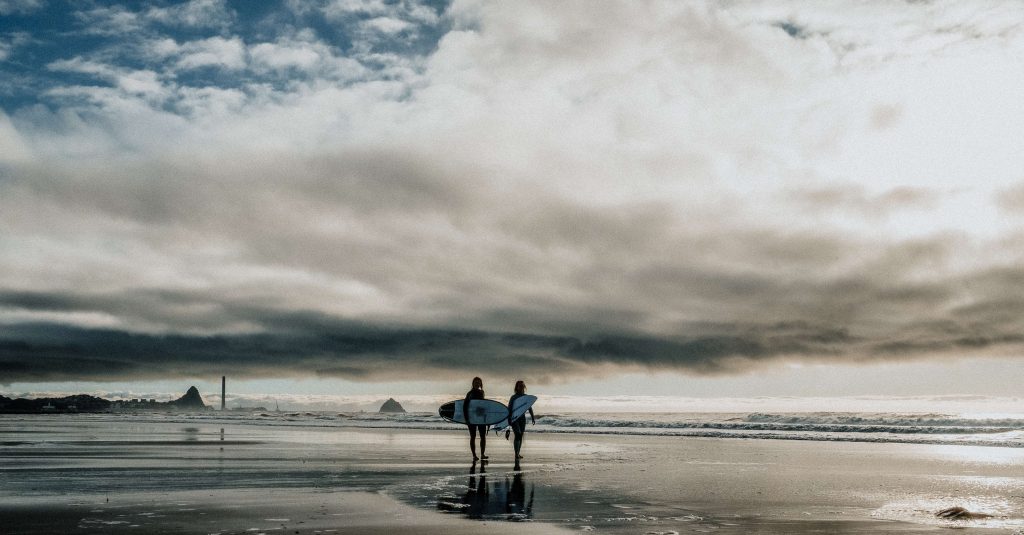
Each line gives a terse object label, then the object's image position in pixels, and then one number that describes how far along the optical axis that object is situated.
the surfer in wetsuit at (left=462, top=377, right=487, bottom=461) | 24.28
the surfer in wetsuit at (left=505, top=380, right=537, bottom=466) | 23.83
